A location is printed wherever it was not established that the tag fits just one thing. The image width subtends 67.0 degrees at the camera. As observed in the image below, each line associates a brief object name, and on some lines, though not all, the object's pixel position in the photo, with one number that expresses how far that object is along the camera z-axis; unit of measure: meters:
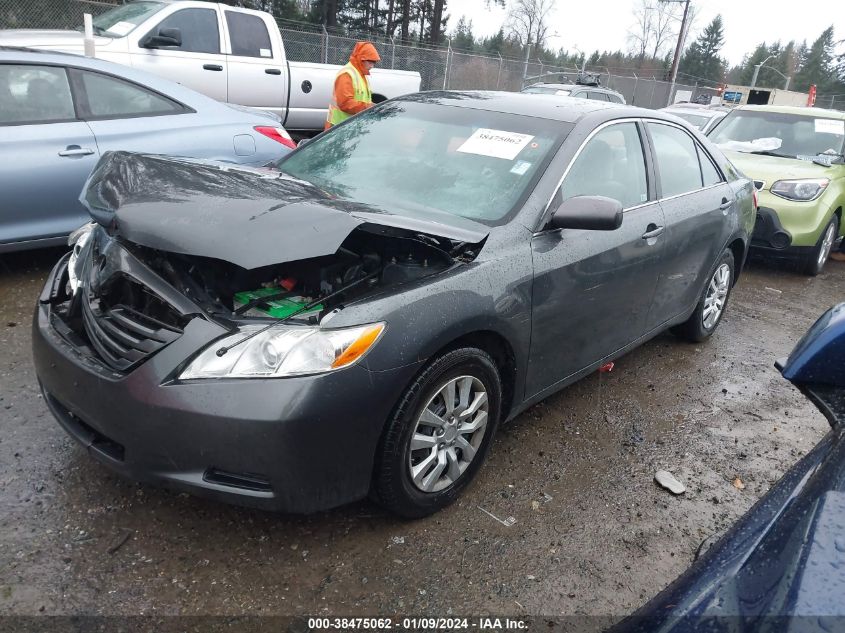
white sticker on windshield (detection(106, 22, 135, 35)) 7.23
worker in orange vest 6.15
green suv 6.70
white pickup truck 7.09
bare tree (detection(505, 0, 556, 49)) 52.97
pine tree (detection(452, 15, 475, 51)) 47.34
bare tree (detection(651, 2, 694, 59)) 60.69
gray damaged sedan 2.08
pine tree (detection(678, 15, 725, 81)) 72.06
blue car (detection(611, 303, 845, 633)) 1.09
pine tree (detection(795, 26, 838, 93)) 71.94
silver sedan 4.17
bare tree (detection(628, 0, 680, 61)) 60.94
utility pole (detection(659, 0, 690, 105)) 29.97
